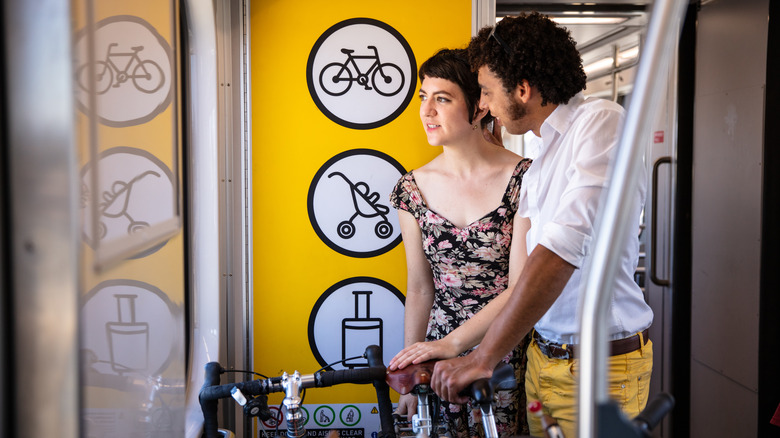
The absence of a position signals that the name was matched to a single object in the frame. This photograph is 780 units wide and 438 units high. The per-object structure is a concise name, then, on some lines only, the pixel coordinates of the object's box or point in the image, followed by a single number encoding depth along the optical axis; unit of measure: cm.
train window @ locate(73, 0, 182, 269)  82
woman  220
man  160
